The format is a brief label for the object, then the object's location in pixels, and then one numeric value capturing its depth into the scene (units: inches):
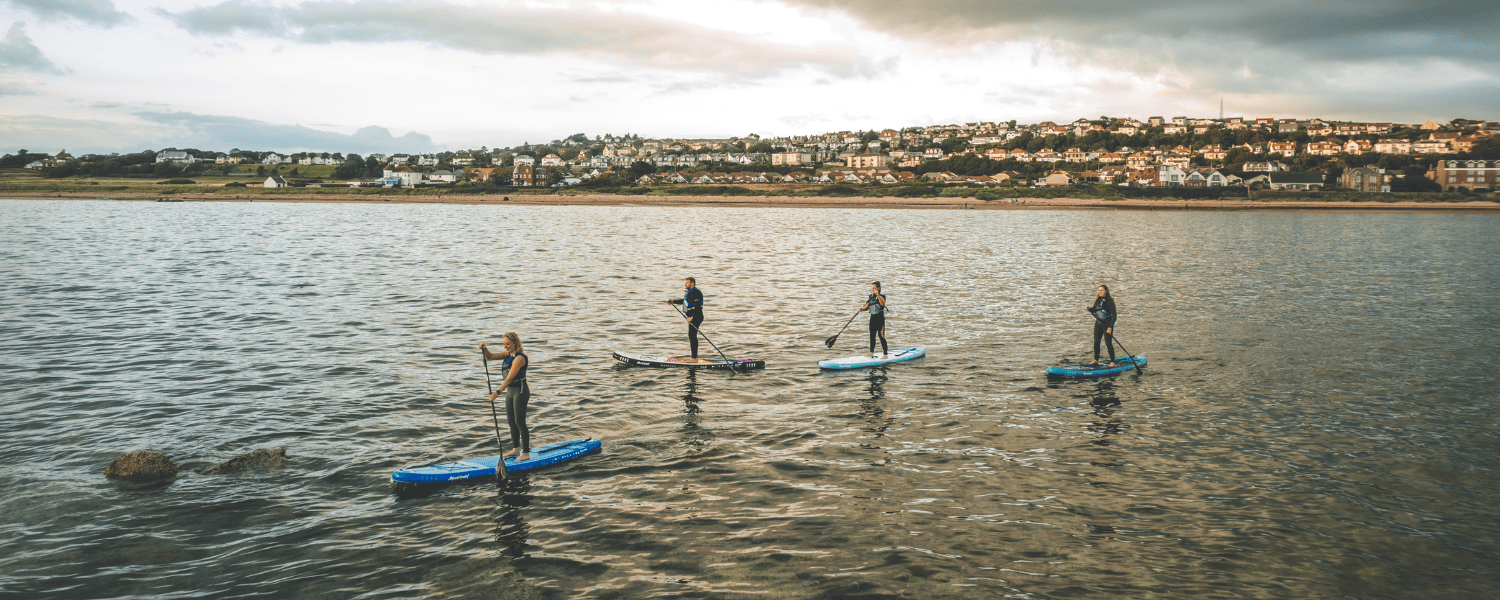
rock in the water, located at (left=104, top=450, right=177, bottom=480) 514.6
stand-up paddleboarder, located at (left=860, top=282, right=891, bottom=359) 856.9
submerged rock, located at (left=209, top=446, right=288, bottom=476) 530.9
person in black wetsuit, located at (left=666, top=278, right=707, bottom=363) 826.8
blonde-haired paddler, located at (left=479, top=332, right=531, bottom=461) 522.6
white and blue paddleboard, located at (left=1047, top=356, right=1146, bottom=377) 818.8
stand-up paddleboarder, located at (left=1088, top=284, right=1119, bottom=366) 833.5
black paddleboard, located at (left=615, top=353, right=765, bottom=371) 834.8
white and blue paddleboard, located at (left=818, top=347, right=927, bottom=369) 847.7
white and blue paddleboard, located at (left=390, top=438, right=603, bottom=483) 498.6
